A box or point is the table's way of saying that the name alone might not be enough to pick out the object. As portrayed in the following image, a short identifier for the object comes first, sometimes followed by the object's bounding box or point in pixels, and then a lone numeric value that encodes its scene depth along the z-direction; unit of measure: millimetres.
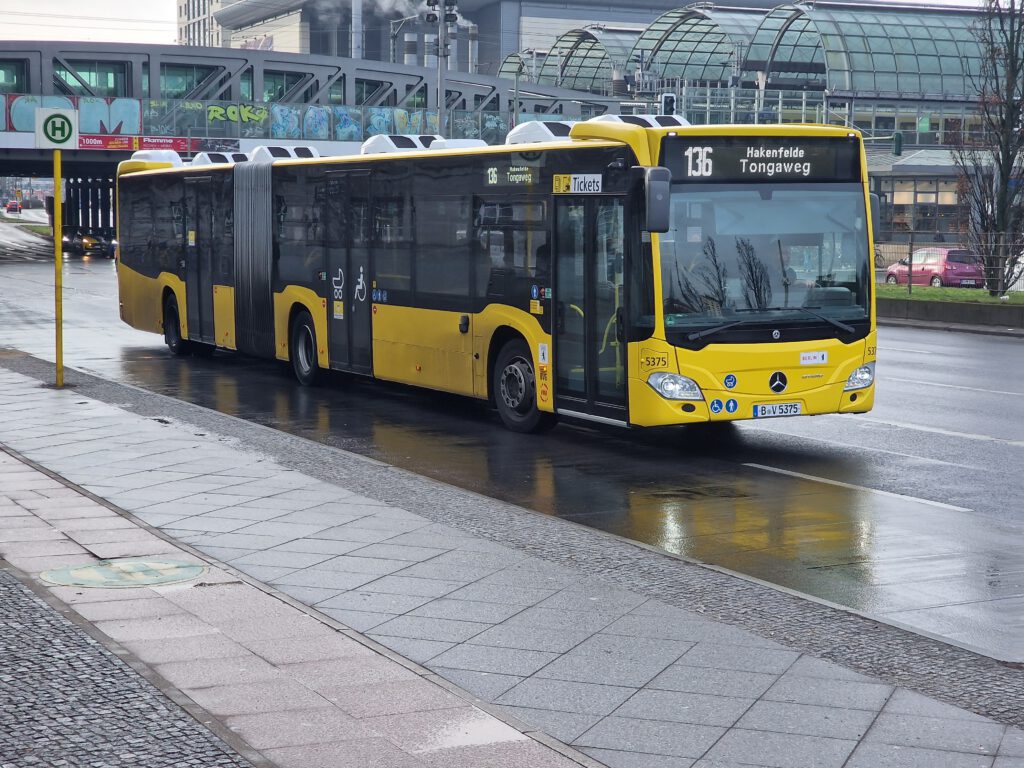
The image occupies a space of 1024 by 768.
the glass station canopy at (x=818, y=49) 73875
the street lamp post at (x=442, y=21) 41844
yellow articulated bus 12867
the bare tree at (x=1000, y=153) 30719
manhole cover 8117
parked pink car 38750
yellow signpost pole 17156
